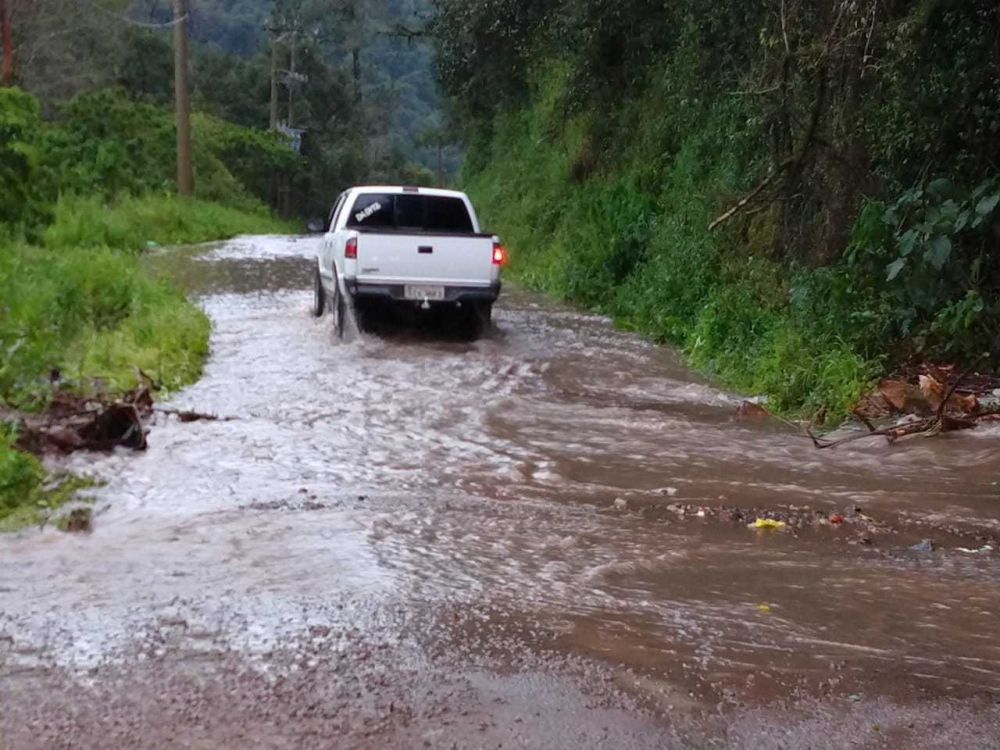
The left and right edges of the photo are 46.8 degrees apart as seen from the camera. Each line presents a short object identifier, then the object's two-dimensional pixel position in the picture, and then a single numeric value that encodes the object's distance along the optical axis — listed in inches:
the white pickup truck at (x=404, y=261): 484.7
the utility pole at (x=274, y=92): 2103.8
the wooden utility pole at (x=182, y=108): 1273.4
